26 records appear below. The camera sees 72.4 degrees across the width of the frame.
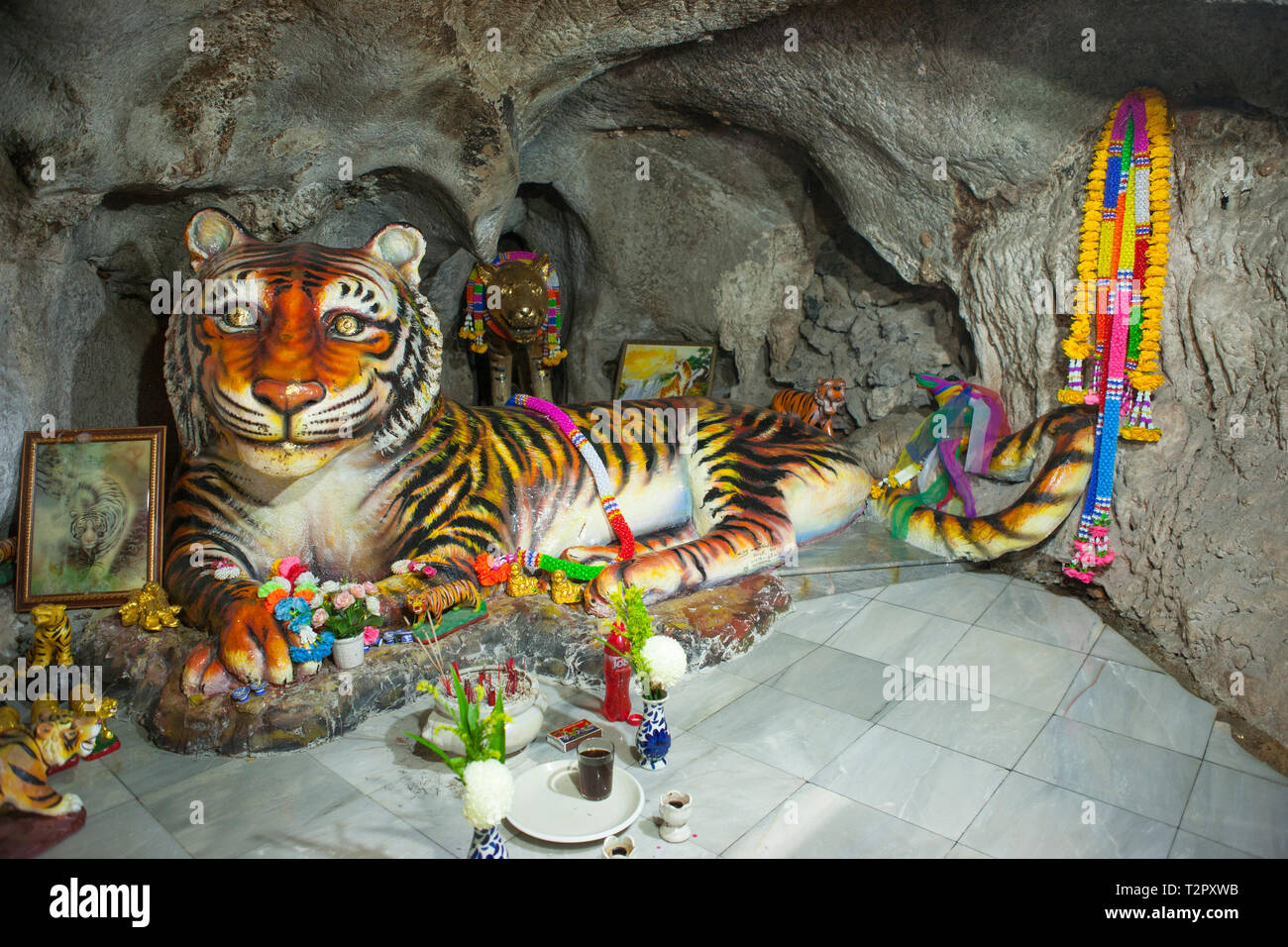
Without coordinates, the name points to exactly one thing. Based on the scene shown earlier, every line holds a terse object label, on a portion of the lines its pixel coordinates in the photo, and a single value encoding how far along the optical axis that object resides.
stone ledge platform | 3.16
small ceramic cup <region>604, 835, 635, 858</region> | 2.58
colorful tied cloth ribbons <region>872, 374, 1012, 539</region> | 4.96
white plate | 2.64
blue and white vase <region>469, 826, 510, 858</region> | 2.45
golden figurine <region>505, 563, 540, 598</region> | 4.01
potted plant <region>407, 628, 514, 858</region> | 2.31
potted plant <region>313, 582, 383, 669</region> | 3.39
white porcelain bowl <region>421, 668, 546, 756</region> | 3.15
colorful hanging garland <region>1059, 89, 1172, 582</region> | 4.15
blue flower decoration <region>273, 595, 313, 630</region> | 3.35
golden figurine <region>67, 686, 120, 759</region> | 3.12
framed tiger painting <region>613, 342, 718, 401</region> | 6.42
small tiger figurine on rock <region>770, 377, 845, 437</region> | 5.98
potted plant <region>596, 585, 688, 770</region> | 3.07
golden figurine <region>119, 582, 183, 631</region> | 3.62
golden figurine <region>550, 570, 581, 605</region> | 4.02
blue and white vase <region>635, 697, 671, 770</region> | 3.06
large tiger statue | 3.40
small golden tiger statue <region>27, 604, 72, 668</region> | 3.52
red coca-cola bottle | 3.41
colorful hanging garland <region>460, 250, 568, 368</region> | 6.42
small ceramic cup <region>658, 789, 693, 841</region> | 2.67
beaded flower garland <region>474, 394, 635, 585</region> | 4.01
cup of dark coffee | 2.78
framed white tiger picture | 3.82
